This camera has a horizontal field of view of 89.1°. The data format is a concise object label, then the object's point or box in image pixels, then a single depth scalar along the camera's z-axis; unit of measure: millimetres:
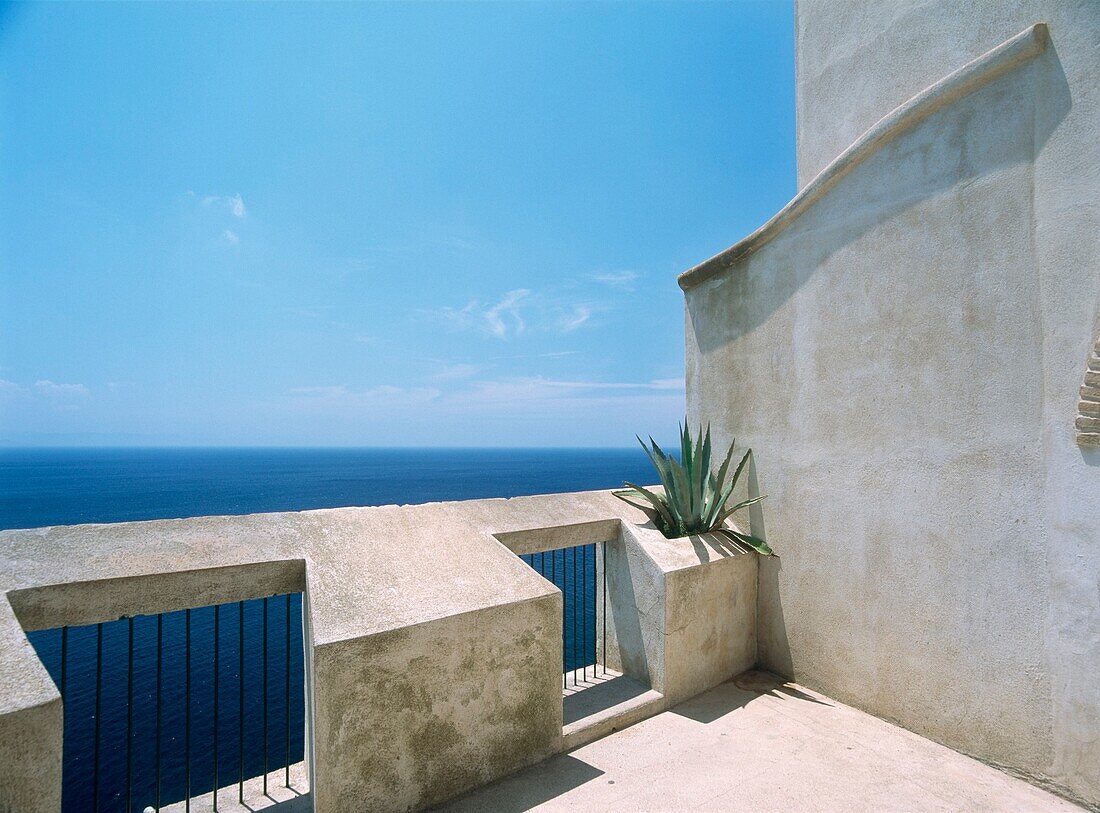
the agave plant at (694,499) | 4496
